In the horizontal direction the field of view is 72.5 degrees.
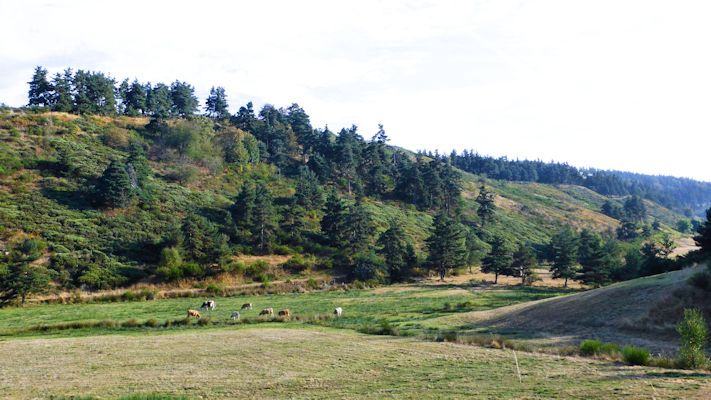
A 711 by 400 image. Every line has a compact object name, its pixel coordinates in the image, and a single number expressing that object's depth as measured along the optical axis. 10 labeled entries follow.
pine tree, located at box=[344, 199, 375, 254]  82.62
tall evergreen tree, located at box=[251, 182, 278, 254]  80.75
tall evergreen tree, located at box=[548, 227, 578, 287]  77.19
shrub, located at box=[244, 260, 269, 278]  71.06
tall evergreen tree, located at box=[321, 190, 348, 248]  85.00
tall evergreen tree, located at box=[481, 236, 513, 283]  79.43
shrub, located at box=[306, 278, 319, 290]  70.00
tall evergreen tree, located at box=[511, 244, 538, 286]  79.94
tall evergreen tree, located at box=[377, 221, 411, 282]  79.12
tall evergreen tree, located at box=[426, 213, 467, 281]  81.19
